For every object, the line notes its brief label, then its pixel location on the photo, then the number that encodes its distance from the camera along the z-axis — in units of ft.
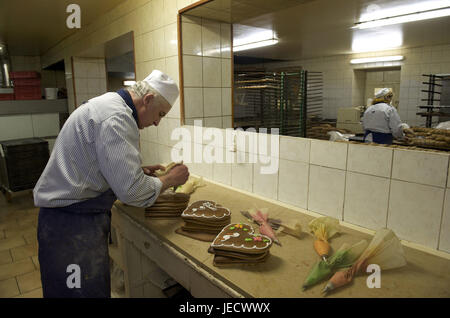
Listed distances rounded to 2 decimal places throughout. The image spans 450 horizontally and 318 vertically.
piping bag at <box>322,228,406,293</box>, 3.53
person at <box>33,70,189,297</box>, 4.19
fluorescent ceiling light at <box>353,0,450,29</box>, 8.42
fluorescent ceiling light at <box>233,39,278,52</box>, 14.57
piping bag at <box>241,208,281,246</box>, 4.51
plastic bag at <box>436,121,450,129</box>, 7.34
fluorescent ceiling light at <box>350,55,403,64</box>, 16.06
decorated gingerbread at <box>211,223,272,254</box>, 3.74
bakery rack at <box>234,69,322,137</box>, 8.84
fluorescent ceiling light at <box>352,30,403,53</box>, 12.60
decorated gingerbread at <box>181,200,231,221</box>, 4.71
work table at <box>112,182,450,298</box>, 3.28
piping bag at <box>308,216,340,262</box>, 4.02
